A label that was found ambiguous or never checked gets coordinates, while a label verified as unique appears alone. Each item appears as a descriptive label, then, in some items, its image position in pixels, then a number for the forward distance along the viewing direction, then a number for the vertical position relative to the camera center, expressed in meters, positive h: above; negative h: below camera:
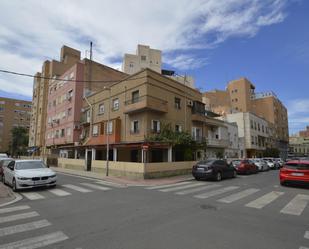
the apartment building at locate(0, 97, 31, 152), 76.81 +12.06
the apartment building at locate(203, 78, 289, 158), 59.53 +13.58
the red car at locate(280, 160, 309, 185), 12.37 -1.24
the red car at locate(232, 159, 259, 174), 21.45 -1.58
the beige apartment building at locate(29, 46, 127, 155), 34.97 +12.60
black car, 15.57 -1.40
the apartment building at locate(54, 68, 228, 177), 22.25 +4.00
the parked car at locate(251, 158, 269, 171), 26.56 -1.72
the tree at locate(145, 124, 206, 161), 20.39 +0.95
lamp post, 26.22 +6.78
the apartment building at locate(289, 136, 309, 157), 104.19 +2.24
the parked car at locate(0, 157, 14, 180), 15.76 -0.96
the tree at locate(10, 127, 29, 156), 65.25 +2.65
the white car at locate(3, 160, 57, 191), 10.80 -1.25
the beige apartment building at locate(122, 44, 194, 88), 59.50 +25.26
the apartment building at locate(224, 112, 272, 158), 42.50 +3.78
